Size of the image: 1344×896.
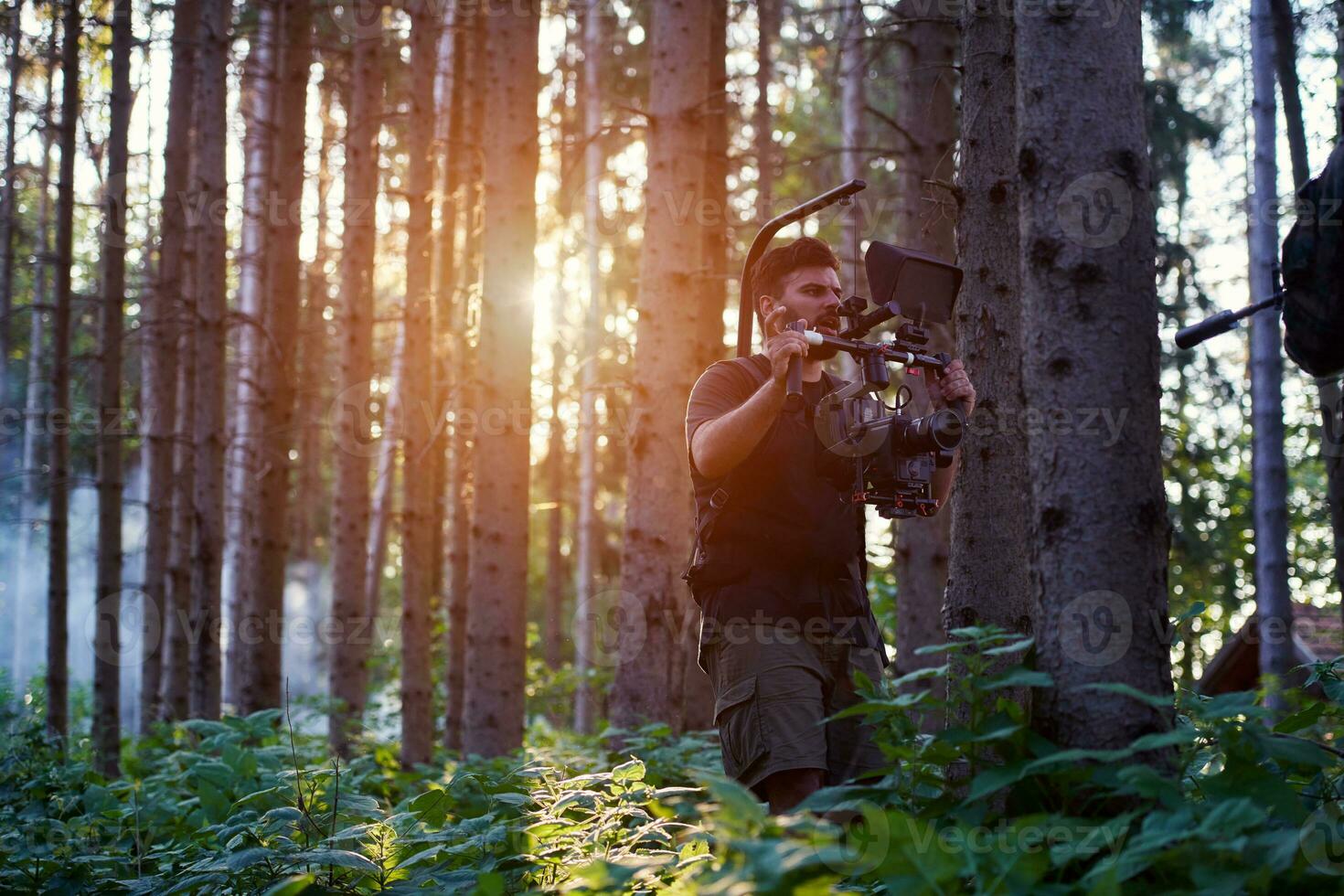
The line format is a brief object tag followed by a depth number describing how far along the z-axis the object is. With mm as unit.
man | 3873
